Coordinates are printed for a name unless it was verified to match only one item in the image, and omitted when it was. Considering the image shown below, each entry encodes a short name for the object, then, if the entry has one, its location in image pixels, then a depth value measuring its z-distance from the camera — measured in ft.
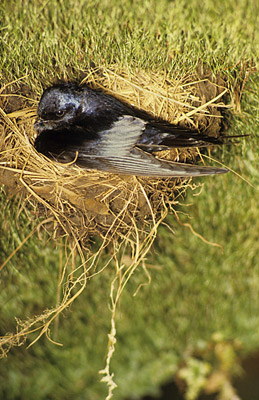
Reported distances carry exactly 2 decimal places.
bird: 8.53
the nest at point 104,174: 8.61
